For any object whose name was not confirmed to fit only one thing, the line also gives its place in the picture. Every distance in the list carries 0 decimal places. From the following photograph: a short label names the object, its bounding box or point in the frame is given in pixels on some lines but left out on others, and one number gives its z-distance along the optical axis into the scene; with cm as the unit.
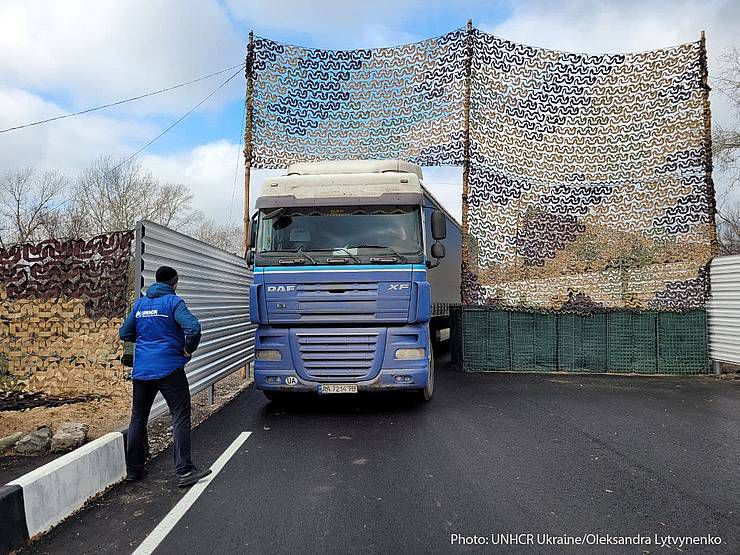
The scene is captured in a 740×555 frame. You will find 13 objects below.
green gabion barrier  1236
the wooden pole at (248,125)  1319
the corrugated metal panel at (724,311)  1167
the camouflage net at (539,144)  1270
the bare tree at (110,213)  3922
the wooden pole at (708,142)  1262
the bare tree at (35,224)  3700
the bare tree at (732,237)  3617
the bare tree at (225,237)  5653
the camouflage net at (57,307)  892
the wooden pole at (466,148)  1296
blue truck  773
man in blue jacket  528
